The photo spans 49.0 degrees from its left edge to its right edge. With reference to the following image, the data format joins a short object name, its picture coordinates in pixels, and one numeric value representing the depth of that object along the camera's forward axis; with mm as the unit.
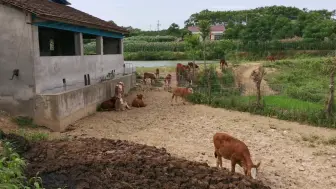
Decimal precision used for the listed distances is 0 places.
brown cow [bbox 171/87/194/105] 16266
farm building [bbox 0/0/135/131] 11117
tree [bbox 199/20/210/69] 19172
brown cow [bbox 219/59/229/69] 24484
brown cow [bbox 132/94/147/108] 15684
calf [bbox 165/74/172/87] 20359
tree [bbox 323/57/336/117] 12648
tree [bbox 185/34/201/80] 23547
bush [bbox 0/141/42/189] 4778
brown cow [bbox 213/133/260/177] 7309
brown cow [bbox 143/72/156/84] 21417
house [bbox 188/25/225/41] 74750
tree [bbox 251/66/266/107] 13991
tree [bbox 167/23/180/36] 76512
